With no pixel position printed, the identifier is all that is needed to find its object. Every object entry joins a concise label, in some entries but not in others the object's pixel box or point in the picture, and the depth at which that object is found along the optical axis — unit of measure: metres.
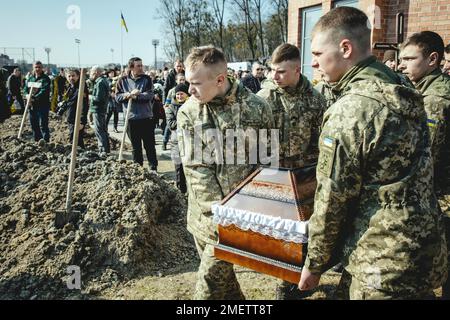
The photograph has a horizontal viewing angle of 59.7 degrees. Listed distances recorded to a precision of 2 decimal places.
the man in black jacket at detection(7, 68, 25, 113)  13.66
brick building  6.84
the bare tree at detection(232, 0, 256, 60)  36.84
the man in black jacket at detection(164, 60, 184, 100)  8.96
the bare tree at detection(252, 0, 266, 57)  36.47
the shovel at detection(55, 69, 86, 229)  4.20
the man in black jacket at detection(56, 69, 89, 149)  8.33
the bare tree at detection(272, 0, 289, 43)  34.53
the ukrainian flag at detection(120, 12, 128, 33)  9.60
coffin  1.88
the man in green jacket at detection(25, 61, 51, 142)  9.39
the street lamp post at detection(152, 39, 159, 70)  30.28
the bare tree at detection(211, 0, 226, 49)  40.44
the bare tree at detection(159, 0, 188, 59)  42.97
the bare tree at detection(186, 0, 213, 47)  41.66
